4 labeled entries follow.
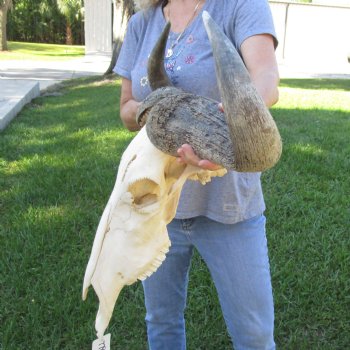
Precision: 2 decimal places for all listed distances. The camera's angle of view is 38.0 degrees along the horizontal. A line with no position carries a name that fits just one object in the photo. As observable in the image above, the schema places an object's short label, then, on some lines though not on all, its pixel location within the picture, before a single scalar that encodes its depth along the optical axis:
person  1.61
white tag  1.63
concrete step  7.46
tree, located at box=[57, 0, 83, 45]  33.31
